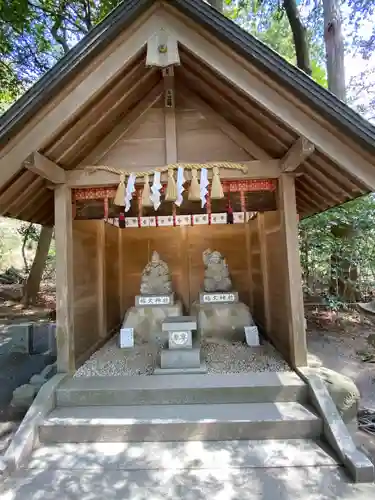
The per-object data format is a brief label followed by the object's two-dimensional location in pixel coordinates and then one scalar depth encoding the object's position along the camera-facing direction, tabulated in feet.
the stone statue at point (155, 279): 18.92
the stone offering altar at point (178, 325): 13.16
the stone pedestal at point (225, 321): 17.44
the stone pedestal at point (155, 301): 18.29
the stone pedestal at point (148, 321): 17.75
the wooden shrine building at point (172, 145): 10.03
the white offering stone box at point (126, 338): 16.96
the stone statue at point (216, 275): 18.95
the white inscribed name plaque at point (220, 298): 18.17
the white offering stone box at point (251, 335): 16.57
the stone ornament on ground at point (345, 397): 10.59
